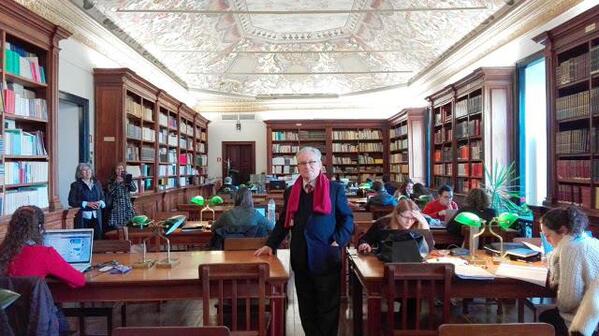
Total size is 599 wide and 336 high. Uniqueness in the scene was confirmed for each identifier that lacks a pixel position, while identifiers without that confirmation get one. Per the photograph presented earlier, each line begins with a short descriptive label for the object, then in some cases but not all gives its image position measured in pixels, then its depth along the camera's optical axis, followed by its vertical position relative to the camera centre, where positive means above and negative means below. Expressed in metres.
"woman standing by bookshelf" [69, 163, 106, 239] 5.64 -0.34
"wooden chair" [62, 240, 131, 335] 3.17 -0.93
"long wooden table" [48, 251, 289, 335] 2.64 -0.67
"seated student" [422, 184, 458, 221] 5.50 -0.45
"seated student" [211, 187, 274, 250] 4.26 -0.49
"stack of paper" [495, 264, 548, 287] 2.63 -0.62
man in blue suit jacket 2.87 -0.43
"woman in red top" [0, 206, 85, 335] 2.50 -0.45
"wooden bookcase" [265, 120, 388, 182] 13.45 +0.70
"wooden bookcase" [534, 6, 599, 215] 4.46 +0.56
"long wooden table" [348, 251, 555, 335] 2.64 -0.69
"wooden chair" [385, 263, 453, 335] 2.48 -0.62
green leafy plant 6.10 -0.31
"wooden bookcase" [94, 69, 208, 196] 6.92 +0.65
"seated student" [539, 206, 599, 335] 2.32 -0.47
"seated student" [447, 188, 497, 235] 4.38 -0.39
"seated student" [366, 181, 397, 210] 6.74 -0.46
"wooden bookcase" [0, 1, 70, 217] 4.30 +0.61
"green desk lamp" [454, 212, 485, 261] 2.96 -0.33
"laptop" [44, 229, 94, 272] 2.90 -0.46
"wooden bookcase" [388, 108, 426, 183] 10.97 +0.56
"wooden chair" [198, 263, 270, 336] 2.45 -0.59
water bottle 5.44 -0.50
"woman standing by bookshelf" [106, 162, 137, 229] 6.34 -0.43
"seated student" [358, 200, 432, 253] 3.45 -0.41
